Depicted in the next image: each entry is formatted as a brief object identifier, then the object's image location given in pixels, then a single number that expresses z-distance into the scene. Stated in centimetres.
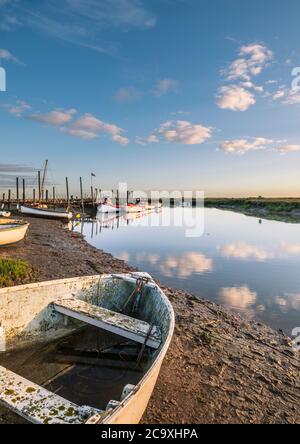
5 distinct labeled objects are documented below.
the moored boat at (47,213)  3644
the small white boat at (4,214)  3121
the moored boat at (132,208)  6359
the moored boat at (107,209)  5770
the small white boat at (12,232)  1470
